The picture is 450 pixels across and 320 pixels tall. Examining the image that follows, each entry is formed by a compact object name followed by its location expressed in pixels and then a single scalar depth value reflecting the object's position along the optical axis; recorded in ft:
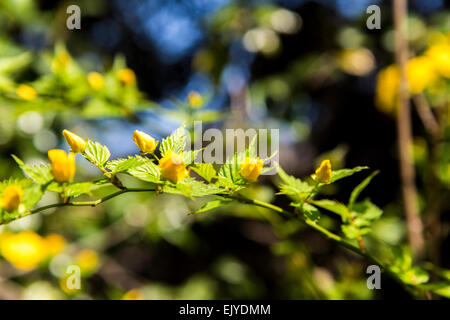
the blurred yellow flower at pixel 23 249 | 2.39
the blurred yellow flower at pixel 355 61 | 4.33
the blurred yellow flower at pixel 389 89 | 3.28
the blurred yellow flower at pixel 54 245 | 3.25
